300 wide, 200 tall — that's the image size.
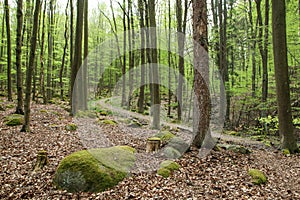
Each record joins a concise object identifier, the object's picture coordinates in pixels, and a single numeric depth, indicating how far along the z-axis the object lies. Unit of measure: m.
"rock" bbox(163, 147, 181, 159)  6.04
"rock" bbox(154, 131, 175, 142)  7.08
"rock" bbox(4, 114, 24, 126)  8.75
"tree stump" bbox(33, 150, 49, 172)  5.22
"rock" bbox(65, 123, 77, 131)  8.99
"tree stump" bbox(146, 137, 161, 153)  6.46
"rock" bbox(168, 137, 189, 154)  6.41
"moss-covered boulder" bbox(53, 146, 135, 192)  4.45
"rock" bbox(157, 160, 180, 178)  5.03
